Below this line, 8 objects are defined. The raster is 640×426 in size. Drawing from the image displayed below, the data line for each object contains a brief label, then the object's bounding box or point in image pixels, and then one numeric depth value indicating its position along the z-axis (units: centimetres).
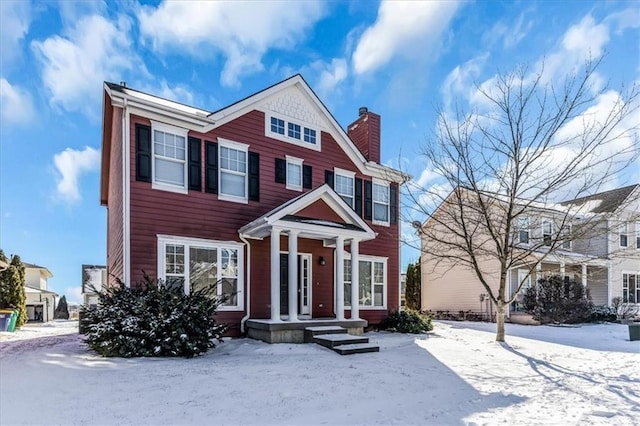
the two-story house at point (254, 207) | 1038
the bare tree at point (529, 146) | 1067
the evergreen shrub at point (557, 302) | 1812
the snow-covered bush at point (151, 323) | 790
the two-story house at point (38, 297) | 2831
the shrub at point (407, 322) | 1366
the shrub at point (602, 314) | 1953
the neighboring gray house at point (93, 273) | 3575
